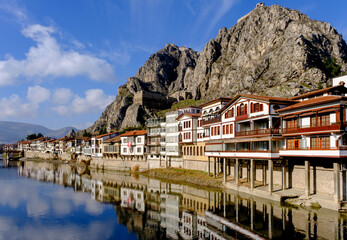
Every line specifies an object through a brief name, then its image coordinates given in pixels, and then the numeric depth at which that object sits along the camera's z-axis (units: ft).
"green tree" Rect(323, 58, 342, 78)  400.88
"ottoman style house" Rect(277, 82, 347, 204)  115.03
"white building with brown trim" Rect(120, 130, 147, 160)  317.26
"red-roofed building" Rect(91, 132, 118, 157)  402.52
